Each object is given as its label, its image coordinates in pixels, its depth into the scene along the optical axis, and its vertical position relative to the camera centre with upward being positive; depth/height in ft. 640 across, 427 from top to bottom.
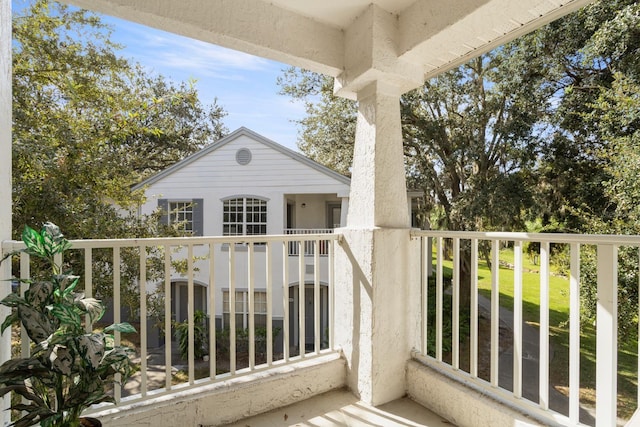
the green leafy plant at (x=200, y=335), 22.02 -8.55
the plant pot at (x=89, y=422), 4.42 -2.90
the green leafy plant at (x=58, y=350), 3.79 -1.63
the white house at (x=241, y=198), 26.35 +1.21
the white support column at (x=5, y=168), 4.71 +0.68
